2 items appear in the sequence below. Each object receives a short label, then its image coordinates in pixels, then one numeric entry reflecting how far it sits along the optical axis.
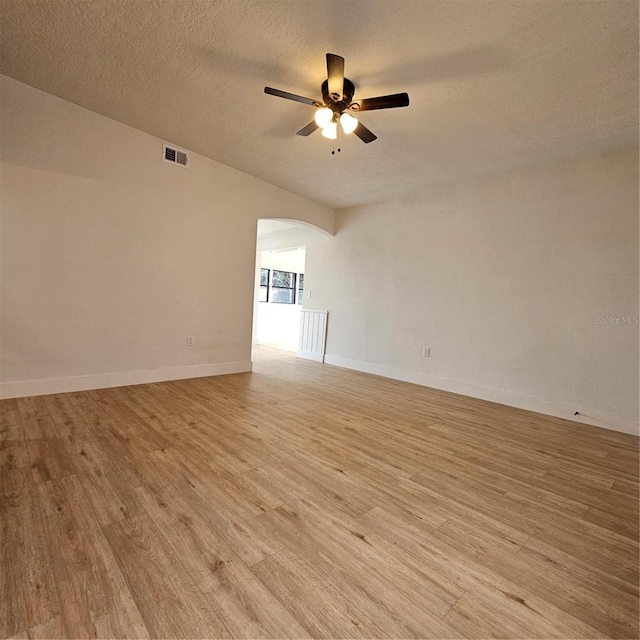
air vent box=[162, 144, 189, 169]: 3.64
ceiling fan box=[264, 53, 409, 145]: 2.08
